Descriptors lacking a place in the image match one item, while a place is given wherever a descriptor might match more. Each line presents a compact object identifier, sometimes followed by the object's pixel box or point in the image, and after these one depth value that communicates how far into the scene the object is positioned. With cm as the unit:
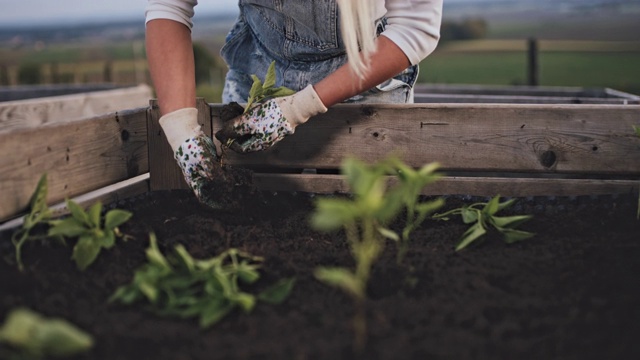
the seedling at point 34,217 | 158
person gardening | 202
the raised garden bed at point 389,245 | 123
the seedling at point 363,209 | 109
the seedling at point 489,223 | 174
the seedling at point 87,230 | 155
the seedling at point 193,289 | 131
